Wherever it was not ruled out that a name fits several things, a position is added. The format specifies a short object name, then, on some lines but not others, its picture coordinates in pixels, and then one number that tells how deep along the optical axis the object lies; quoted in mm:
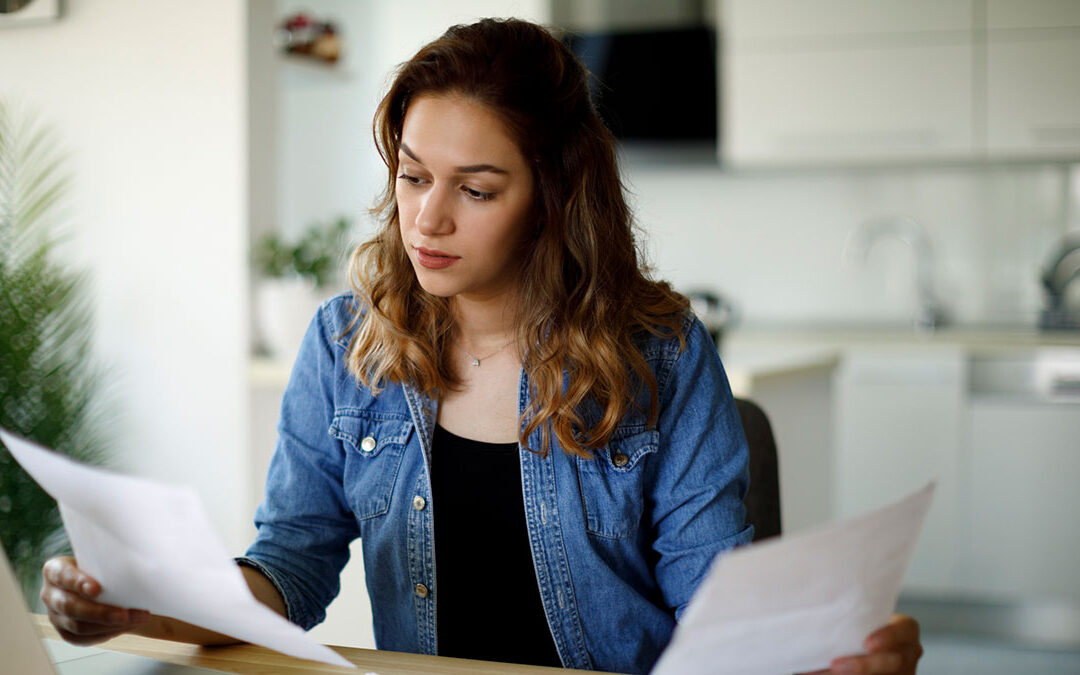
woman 1166
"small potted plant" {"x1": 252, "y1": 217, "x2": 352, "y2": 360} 2461
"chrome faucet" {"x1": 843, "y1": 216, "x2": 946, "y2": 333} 4082
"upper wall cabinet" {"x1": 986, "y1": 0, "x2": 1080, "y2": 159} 3625
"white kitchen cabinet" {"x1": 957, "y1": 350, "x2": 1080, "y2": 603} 3490
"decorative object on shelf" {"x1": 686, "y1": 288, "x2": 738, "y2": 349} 3750
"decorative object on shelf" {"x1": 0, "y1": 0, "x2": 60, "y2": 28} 2680
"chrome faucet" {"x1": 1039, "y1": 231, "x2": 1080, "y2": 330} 3865
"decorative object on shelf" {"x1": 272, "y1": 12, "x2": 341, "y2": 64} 2885
